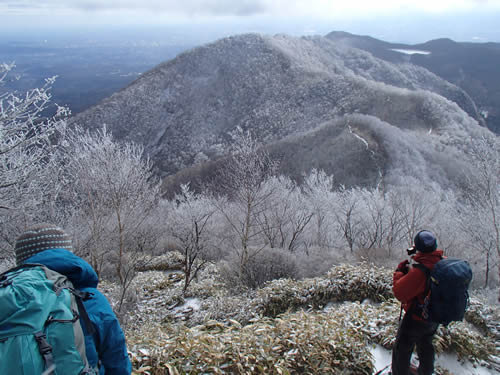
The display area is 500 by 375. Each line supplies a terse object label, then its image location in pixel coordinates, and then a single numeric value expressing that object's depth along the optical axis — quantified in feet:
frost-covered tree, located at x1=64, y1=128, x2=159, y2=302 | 30.98
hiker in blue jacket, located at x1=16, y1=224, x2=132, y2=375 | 6.86
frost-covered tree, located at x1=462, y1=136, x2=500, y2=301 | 39.63
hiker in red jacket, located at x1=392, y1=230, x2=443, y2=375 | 10.90
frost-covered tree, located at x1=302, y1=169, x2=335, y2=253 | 62.39
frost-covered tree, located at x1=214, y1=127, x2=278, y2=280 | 34.60
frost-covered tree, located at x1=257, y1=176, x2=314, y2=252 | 54.19
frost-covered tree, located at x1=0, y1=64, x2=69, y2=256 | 17.96
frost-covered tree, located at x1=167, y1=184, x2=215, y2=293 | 42.62
